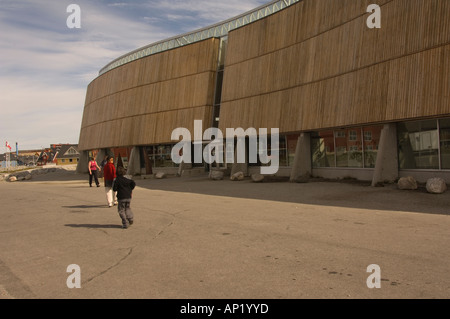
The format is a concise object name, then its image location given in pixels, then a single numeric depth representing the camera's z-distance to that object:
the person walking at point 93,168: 24.23
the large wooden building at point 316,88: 16.11
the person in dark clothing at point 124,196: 9.89
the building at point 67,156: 110.00
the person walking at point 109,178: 14.26
